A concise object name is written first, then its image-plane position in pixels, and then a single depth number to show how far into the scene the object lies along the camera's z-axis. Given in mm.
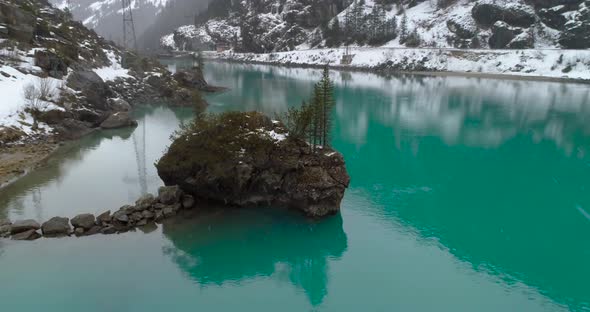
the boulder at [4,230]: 21278
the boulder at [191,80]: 76850
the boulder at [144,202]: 23708
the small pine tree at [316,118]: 24688
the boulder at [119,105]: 52750
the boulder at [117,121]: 45875
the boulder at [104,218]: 22473
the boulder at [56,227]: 21509
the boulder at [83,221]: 22000
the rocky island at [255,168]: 23625
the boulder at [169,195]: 24238
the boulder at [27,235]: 21031
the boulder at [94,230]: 21869
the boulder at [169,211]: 23656
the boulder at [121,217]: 22703
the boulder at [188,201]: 24691
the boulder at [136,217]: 23031
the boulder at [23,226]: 21422
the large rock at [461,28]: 129125
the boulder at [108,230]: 22047
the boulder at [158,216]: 23303
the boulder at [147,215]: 23266
